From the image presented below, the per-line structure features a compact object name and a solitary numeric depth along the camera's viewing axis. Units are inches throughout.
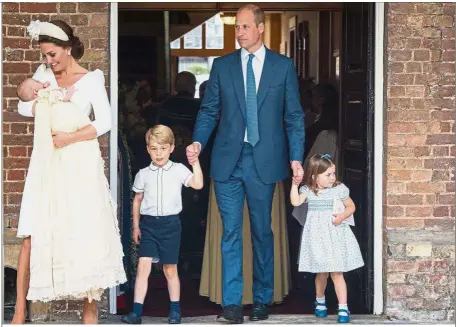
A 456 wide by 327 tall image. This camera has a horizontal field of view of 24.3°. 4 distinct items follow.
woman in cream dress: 237.6
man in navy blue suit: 271.0
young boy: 268.8
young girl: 273.1
